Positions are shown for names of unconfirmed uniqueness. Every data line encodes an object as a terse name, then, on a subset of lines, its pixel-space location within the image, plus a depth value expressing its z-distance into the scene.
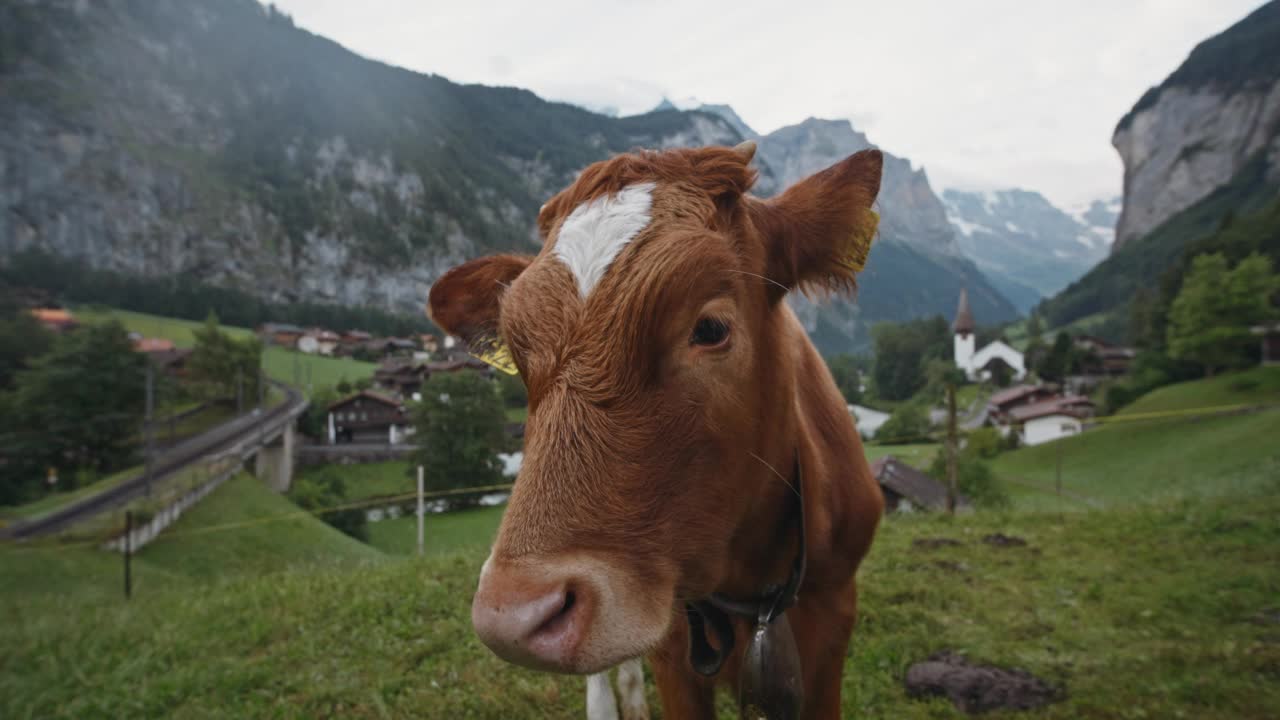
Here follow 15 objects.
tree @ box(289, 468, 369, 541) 30.34
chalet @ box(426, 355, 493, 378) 23.60
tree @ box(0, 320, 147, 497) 28.02
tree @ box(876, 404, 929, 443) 40.97
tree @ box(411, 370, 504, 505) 24.41
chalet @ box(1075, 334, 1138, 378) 59.84
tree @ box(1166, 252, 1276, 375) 40.03
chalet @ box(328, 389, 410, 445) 39.31
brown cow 1.26
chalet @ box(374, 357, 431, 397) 33.22
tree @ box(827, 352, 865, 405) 35.78
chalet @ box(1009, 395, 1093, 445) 41.81
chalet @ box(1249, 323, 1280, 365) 38.28
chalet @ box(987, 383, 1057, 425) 47.88
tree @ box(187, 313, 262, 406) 43.91
